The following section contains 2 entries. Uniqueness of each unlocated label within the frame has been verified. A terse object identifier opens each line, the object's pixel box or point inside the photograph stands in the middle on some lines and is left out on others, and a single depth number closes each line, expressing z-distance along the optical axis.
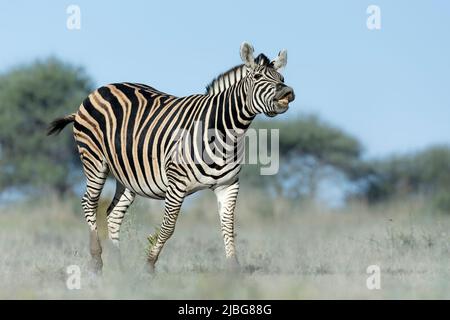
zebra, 10.05
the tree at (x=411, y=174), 29.23
